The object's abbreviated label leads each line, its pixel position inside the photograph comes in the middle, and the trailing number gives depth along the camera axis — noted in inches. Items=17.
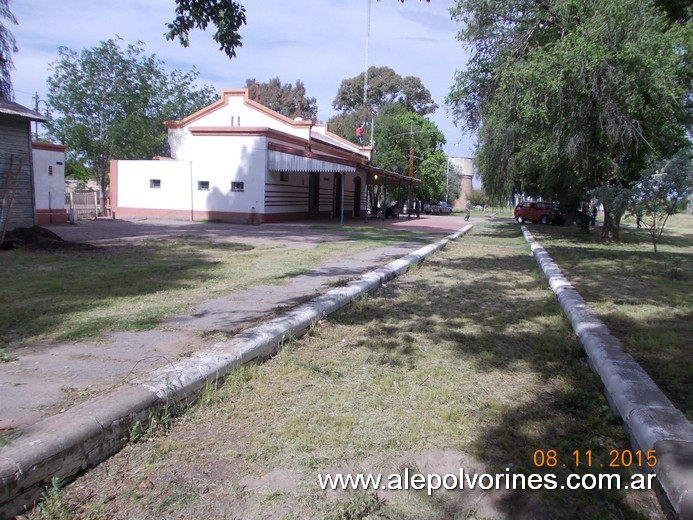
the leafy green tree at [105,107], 1253.7
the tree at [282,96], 2610.7
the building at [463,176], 3441.9
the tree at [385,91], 2524.6
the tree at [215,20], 230.7
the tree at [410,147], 1965.8
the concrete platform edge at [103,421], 97.0
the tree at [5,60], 579.2
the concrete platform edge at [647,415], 97.5
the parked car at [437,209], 2165.4
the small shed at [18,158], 465.7
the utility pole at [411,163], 1783.6
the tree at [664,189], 463.5
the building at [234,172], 919.7
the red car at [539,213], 1445.6
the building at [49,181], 760.3
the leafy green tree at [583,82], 545.0
